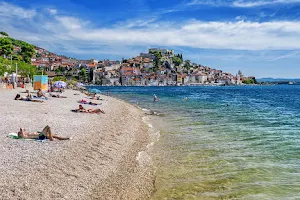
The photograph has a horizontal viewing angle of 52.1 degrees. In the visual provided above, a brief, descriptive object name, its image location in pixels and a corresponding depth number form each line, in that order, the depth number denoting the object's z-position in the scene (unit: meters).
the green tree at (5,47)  86.31
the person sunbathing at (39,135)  12.73
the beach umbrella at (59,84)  52.66
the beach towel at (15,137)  12.69
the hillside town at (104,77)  187.25
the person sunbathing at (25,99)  29.20
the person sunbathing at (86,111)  24.16
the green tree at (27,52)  110.00
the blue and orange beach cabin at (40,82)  49.09
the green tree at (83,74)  186.62
